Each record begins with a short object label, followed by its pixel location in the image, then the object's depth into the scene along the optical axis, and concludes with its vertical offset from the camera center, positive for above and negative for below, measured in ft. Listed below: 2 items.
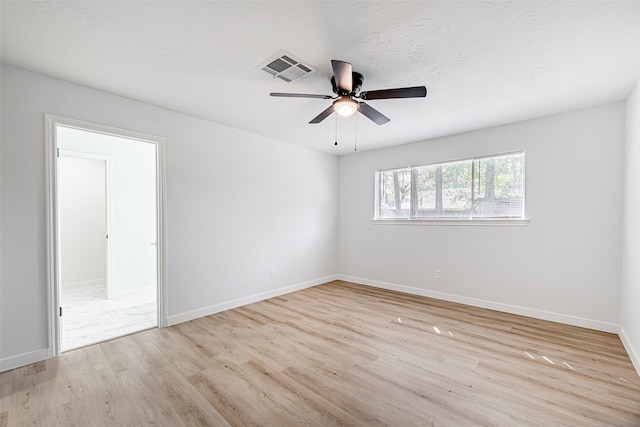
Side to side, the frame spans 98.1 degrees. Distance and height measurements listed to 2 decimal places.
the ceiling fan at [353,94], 6.83 +3.12
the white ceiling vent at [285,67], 7.11 +3.90
